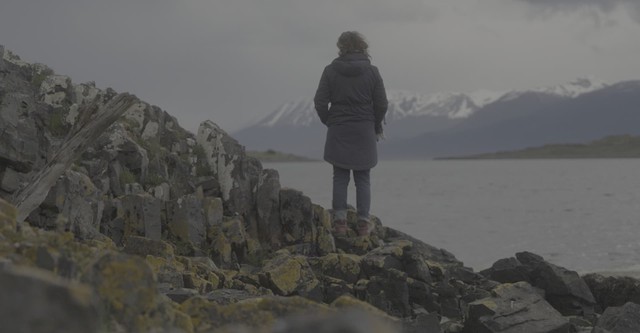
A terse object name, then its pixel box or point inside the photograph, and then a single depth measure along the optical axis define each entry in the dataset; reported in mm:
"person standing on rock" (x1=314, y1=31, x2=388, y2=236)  17031
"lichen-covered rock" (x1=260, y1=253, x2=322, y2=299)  14164
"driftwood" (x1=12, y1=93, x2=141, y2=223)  13555
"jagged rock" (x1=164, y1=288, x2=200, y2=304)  9383
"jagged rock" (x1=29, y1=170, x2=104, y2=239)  14352
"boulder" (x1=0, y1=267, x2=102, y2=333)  3590
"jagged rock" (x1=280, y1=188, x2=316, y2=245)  18719
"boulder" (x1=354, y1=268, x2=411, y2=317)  15281
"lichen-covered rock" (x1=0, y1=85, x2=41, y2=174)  14367
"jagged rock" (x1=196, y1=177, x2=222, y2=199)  19609
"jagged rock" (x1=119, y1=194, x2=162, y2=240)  16562
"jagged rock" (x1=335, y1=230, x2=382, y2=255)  18517
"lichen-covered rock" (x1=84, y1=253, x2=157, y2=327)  5074
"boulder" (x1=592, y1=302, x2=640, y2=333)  13008
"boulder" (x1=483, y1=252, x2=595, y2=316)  16688
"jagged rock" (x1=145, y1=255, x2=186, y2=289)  12109
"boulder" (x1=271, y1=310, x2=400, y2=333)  3354
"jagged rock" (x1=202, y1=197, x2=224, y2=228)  17703
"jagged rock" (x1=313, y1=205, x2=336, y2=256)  18250
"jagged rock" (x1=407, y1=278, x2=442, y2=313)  15828
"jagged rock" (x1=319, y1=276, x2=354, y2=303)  14781
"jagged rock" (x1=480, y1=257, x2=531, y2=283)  18078
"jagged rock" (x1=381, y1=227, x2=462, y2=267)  22086
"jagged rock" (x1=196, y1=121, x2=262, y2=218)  19438
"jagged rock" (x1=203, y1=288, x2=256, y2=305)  10648
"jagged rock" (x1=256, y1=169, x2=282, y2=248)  18906
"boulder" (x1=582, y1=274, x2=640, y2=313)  17156
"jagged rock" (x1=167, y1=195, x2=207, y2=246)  16984
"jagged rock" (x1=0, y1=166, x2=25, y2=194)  14133
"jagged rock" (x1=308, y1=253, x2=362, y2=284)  15930
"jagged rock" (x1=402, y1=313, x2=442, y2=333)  12359
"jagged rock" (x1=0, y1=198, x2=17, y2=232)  6445
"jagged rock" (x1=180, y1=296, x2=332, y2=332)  5315
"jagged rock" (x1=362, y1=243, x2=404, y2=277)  16094
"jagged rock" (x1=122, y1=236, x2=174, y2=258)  13672
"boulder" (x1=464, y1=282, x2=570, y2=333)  13234
